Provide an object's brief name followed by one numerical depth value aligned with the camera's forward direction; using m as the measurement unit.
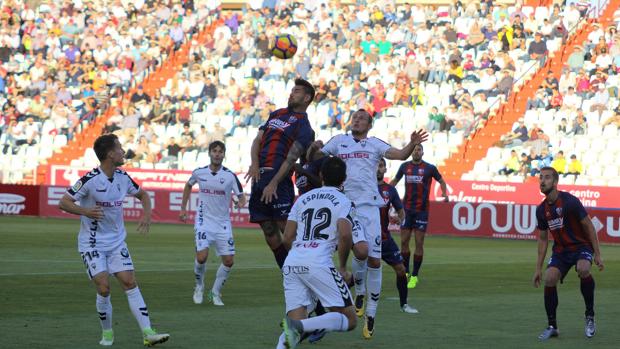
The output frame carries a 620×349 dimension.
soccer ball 20.61
